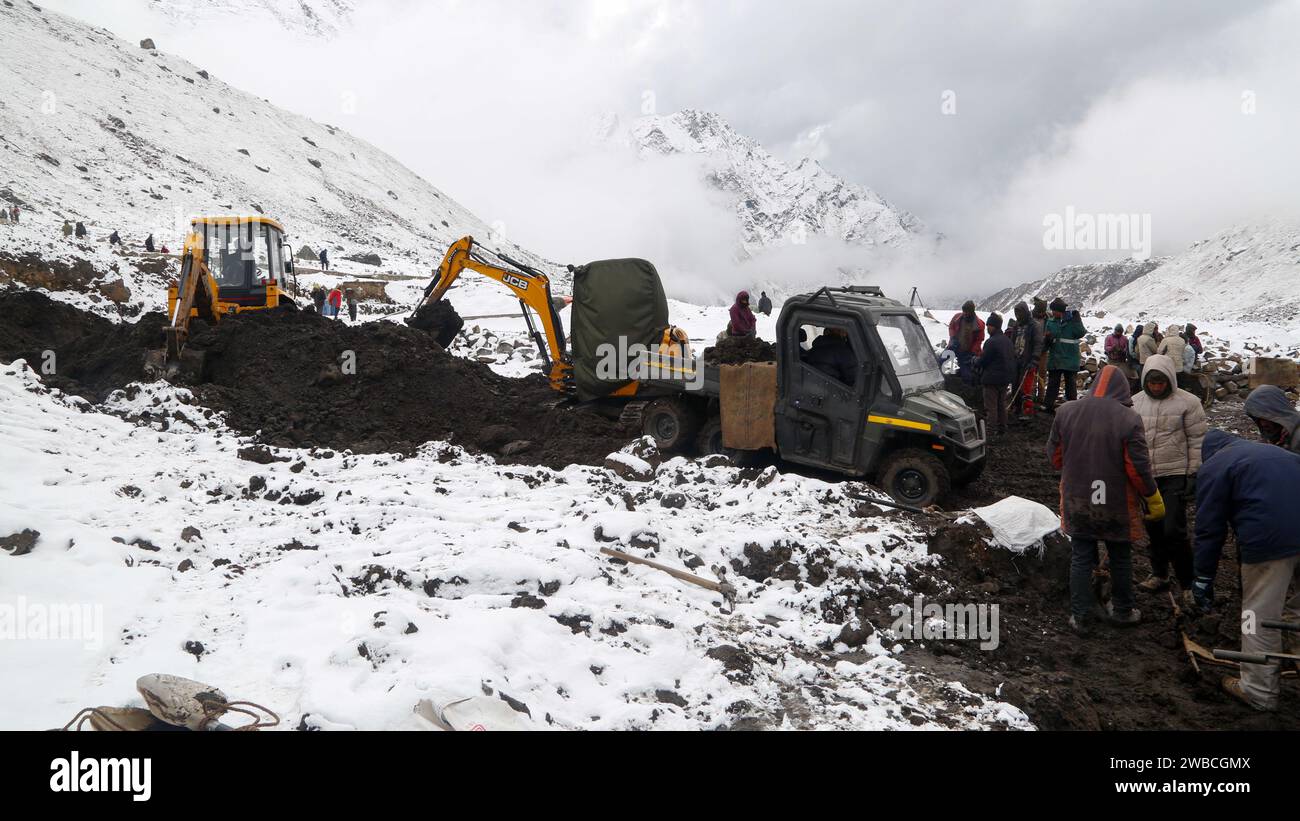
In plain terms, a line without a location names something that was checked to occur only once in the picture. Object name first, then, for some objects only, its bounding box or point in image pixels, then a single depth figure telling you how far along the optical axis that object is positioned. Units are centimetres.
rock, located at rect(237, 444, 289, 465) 769
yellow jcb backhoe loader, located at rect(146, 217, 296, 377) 1189
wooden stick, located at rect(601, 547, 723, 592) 508
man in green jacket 1090
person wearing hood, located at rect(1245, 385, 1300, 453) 408
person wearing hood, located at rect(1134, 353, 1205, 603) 512
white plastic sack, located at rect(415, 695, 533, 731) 322
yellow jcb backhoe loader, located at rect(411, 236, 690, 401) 1026
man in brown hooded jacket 461
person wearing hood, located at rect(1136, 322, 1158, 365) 1247
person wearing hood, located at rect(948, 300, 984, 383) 1157
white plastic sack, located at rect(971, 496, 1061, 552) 549
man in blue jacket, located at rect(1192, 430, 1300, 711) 378
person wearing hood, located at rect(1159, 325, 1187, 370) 1150
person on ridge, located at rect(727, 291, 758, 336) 1008
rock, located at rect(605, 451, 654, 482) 749
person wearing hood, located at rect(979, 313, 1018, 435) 984
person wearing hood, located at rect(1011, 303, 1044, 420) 1085
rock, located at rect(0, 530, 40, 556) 479
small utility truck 678
